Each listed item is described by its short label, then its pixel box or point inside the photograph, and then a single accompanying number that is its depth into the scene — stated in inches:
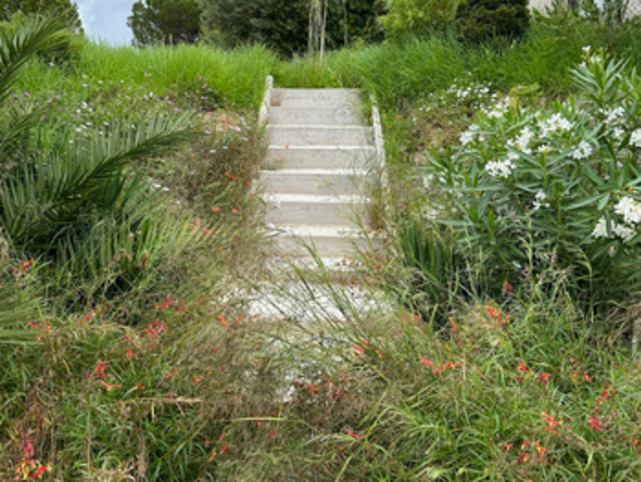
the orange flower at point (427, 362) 79.7
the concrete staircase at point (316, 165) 210.1
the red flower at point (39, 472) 70.1
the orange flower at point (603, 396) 78.8
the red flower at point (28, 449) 70.7
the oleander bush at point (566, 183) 115.0
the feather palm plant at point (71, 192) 120.5
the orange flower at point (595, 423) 71.1
